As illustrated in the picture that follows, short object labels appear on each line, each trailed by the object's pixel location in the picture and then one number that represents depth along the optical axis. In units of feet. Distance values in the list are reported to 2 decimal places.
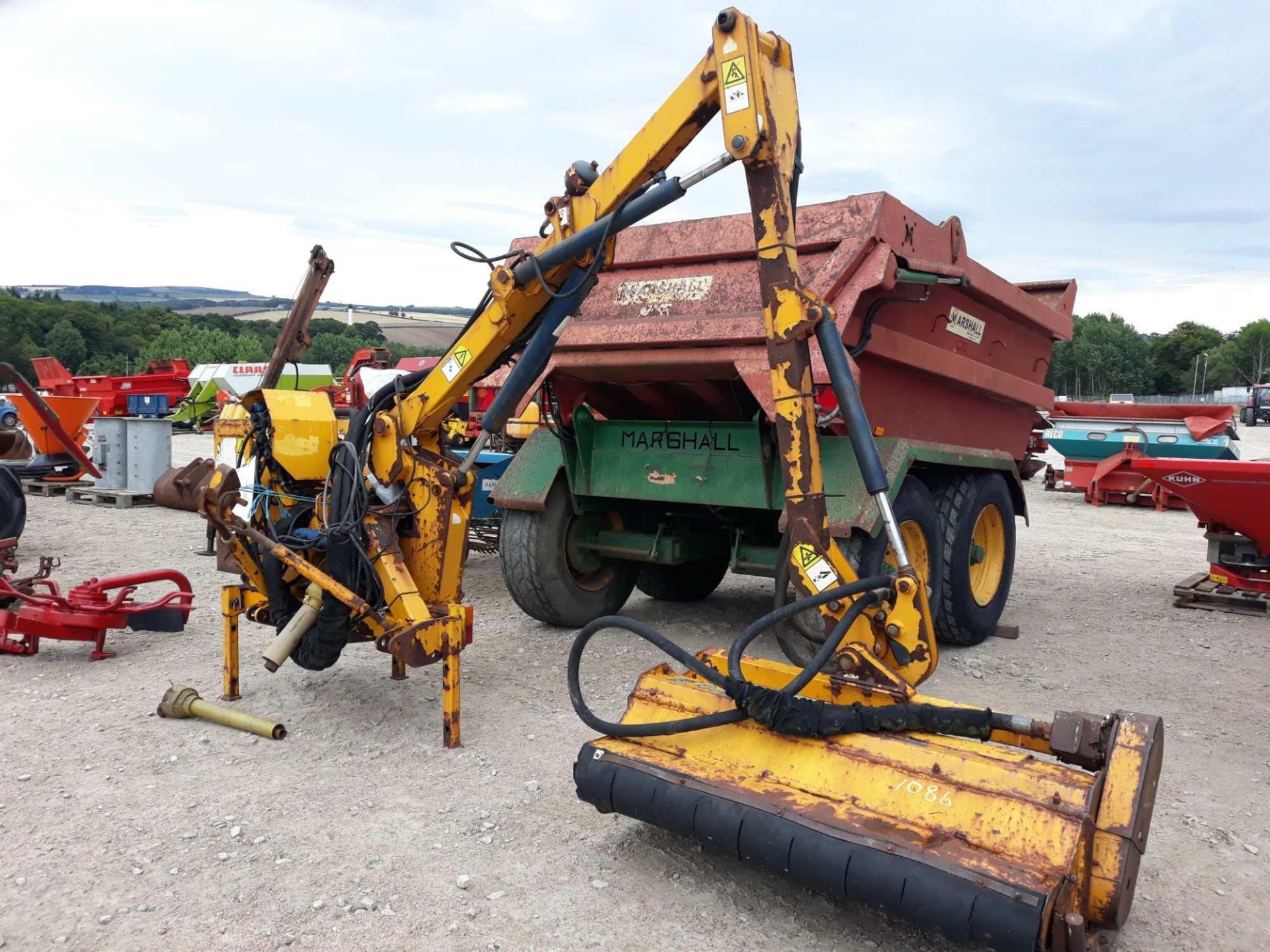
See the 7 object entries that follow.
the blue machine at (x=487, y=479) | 24.28
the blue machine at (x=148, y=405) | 71.92
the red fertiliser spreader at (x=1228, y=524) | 21.04
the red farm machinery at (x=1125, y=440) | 40.91
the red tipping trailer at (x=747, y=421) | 15.90
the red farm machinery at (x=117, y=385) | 58.65
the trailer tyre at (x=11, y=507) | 23.98
